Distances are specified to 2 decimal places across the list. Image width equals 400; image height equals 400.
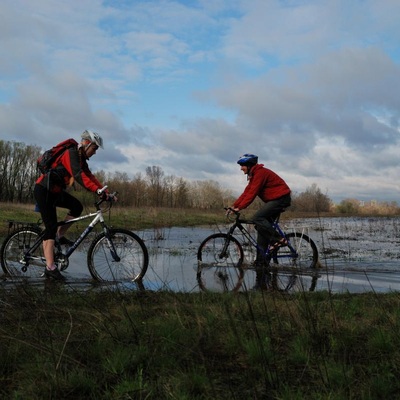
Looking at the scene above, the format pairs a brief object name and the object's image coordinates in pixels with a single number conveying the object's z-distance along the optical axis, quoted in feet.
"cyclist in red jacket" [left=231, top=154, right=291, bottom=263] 28.14
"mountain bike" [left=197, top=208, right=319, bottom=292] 27.12
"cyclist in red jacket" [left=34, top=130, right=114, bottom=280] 21.55
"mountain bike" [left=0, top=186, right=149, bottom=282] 23.00
